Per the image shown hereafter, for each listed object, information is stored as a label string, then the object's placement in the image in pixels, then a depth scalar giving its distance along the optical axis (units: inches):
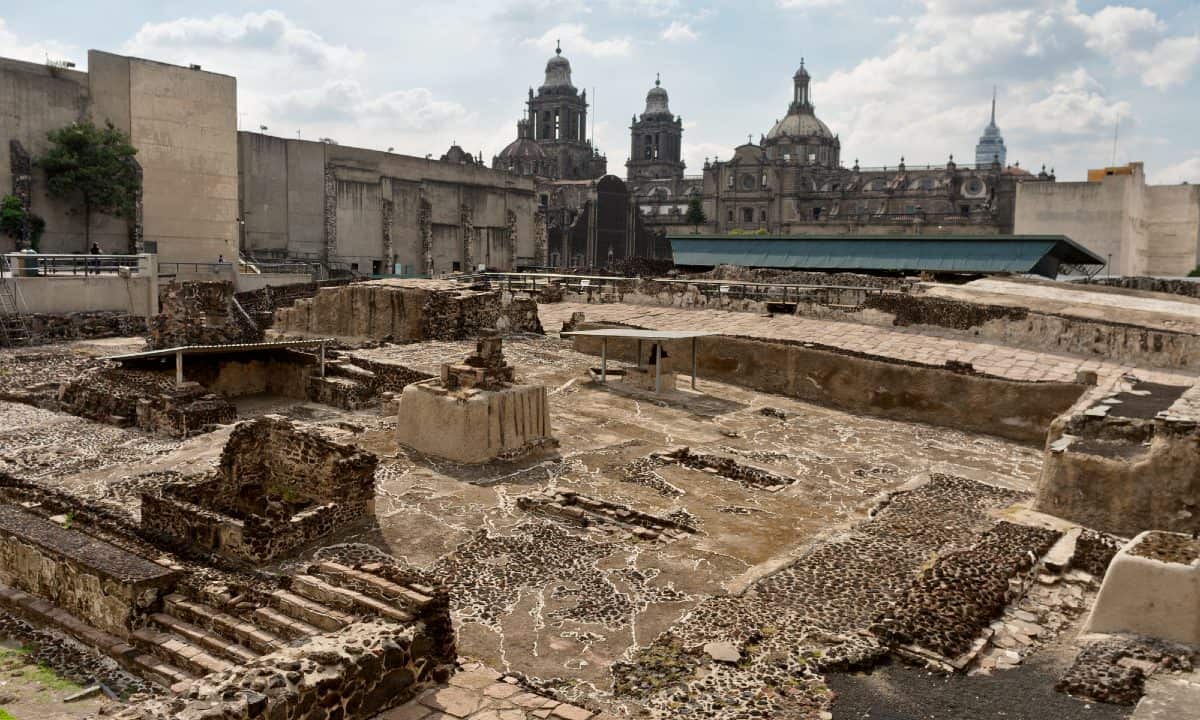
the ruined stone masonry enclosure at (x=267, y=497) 371.9
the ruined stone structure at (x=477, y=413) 505.4
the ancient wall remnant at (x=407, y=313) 920.3
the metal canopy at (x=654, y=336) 695.1
